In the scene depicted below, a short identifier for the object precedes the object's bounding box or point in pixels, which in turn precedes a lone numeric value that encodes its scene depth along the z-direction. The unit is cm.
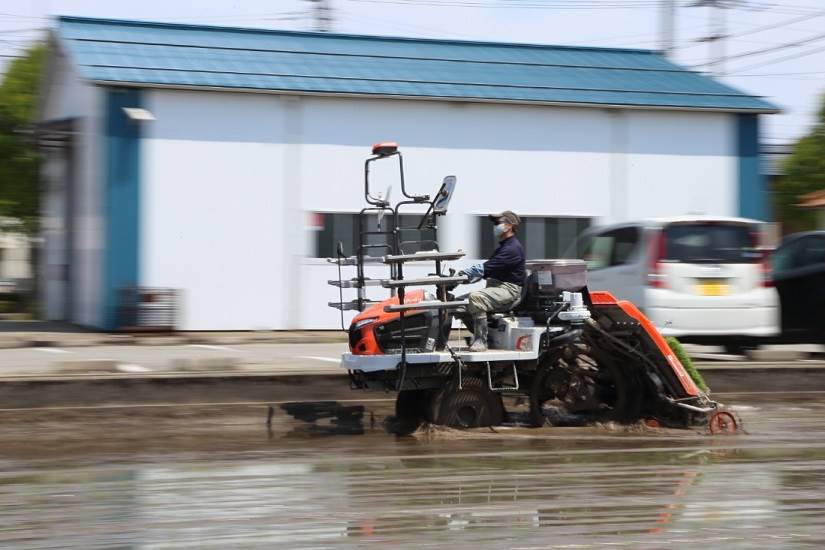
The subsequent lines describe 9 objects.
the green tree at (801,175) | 4688
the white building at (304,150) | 2144
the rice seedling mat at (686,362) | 1141
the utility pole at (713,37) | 4791
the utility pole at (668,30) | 4122
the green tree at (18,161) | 2884
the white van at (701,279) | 1483
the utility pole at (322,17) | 4425
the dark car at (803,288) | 1634
